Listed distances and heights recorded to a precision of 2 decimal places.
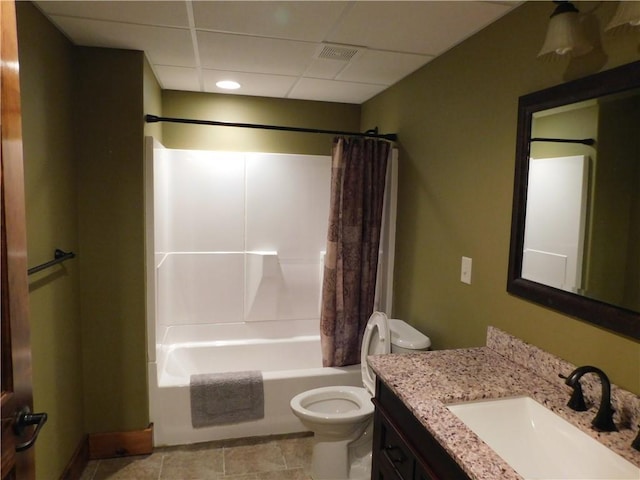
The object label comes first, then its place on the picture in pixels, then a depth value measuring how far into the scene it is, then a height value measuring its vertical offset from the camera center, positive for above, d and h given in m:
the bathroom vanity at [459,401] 1.15 -0.62
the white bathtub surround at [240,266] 3.20 -0.48
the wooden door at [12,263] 0.95 -0.15
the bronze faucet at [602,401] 1.22 -0.54
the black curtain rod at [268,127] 2.46 +0.47
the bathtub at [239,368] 2.60 -1.14
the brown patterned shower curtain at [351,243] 2.69 -0.24
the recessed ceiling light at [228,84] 2.94 +0.82
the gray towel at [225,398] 2.61 -1.19
